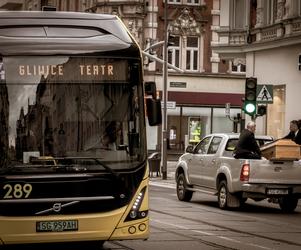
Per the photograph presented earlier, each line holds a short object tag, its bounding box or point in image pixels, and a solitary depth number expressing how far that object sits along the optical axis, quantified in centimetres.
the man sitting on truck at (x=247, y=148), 1878
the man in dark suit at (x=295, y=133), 2267
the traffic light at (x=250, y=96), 2392
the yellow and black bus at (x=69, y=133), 1009
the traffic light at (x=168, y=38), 3487
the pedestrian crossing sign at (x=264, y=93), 2473
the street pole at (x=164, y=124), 3297
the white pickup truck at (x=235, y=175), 1869
